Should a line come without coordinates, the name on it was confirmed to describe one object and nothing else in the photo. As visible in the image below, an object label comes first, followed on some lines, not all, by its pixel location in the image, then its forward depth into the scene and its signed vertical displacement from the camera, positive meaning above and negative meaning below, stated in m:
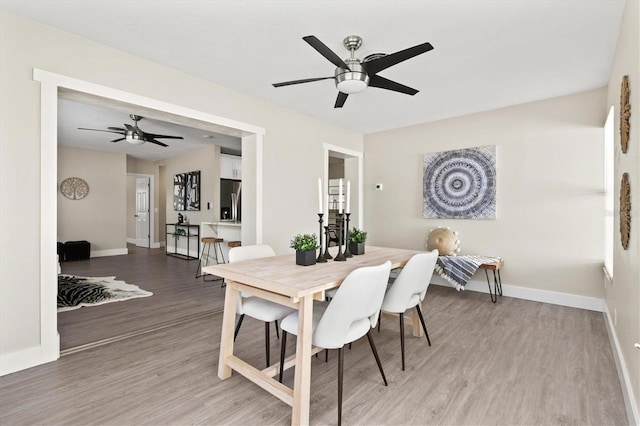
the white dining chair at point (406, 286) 2.17 -0.52
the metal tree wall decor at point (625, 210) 1.90 +0.02
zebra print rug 3.69 -1.06
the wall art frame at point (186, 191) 7.19 +0.49
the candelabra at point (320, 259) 2.38 -0.36
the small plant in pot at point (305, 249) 2.21 -0.27
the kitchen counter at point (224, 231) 5.48 -0.36
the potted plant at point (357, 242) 2.76 -0.26
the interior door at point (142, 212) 8.88 -0.01
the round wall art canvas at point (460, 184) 4.28 +0.41
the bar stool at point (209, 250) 5.33 -0.74
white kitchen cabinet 7.04 +1.04
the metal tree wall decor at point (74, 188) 6.91 +0.52
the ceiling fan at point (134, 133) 4.86 +1.21
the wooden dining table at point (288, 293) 1.60 -0.47
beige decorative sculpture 4.38 -0.41
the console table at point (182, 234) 7.02 -0.51
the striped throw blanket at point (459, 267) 3.96 -0.69
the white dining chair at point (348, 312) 1.60 -0.53
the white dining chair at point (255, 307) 2.12 -0.67
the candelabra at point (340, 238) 2.42 -0.20
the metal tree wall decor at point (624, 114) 1.95 +0.63
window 3.24 +0.22
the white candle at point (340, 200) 2.30 +0.09
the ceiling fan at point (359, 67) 2.10 +1.07
